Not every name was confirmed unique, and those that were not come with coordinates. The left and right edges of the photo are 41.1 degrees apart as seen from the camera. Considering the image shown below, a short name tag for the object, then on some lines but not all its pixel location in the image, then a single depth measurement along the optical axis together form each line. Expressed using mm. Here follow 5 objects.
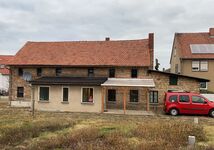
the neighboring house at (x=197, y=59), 36812
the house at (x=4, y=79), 58625
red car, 24141
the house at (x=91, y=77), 27750
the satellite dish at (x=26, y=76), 28312
